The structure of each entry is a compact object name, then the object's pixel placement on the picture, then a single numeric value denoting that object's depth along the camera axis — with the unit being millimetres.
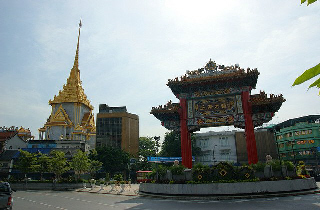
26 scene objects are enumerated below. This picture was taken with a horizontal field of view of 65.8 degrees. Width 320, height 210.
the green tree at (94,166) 43803
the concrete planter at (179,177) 20566
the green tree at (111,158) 52969
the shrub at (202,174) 19828
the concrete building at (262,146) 58906
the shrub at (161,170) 21641
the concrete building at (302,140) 51500
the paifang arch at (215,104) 23516
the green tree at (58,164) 36812
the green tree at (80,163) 38031
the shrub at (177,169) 20672
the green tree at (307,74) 2189
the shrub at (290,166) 20094
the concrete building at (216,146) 61094
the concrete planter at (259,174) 19561
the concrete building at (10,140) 57291
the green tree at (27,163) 38125
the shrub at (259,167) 19547
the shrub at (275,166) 19562
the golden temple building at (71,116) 65688
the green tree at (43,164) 38000
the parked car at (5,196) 11500
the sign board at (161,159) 52266
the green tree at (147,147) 71438
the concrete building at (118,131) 70000
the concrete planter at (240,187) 18297
